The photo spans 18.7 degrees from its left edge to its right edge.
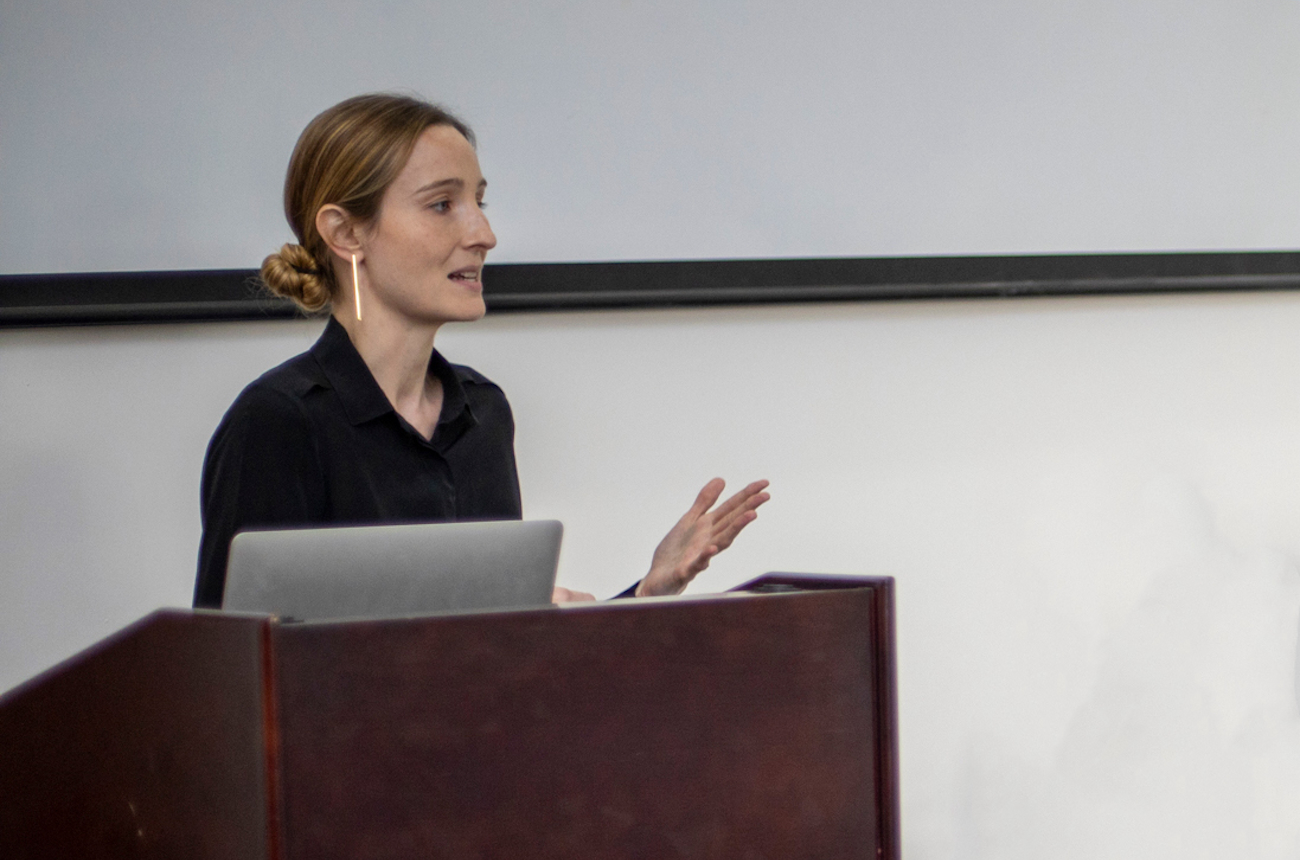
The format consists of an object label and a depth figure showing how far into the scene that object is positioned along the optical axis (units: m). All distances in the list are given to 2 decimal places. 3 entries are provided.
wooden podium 3.57
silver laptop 3.73
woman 4.17
